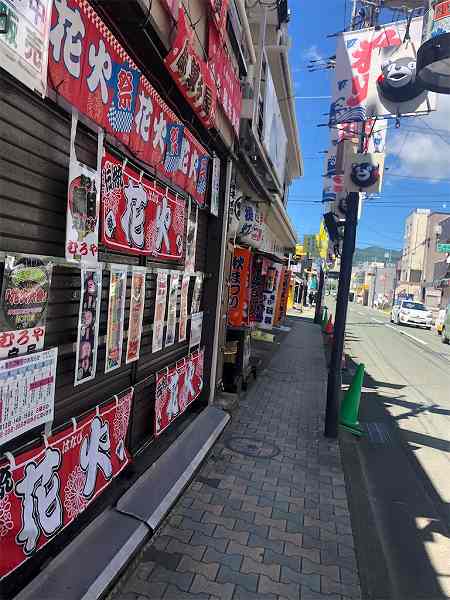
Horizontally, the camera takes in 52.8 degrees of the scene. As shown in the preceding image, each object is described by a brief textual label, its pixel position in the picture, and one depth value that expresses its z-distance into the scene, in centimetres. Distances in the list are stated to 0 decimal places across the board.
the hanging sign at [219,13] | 459
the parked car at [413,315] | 3303
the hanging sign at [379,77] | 703
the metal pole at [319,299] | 2803
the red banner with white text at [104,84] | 246
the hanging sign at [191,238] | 550
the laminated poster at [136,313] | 396
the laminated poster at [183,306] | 553
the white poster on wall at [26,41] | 195
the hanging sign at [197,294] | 616
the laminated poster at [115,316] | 349
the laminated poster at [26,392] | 229
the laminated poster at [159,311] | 463
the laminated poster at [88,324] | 301
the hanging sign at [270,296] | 1255
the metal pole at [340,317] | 666
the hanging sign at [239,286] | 826
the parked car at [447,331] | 2342
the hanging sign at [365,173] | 657
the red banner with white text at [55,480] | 238
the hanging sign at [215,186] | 628
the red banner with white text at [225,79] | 493
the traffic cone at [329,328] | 2049
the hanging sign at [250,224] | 880
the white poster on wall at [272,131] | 795
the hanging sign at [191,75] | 349
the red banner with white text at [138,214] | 329
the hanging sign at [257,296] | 1206
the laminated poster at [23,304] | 224
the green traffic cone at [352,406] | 732
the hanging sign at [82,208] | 274
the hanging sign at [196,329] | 618
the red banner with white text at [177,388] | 489
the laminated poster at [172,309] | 507
